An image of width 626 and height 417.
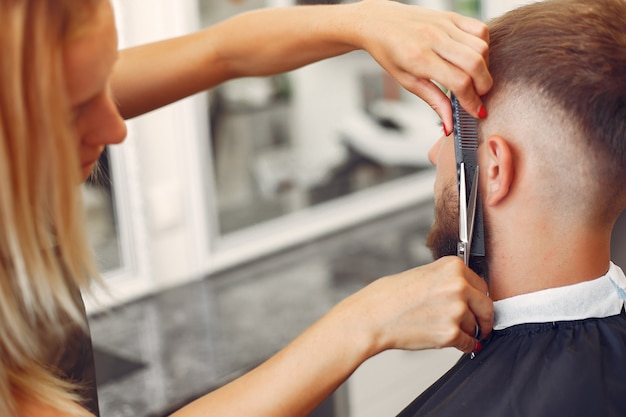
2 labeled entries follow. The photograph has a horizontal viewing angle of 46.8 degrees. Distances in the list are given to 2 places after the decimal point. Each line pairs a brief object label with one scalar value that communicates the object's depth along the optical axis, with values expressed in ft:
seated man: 3.56
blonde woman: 2.59
